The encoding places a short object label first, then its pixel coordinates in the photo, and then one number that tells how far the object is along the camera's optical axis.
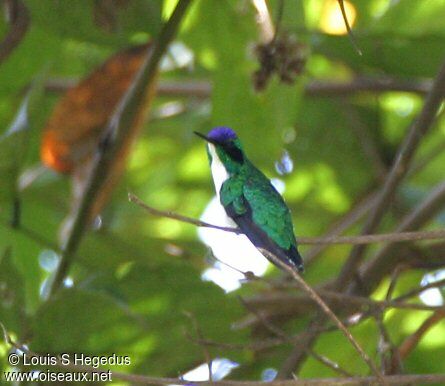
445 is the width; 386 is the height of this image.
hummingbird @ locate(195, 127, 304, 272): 5.50
